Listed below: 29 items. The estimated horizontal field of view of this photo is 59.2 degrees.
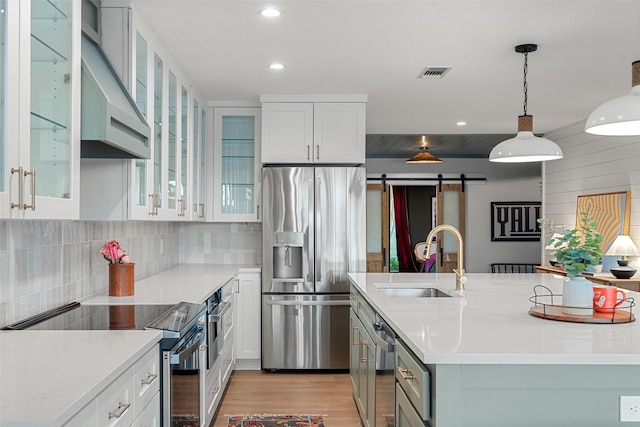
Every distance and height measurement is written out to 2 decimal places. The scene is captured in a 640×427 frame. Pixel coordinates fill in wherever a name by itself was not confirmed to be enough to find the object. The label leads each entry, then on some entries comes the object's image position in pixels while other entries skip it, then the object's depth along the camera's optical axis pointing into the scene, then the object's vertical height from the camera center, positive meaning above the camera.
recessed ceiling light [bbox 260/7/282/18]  2.92 +1.10
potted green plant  2.24 -0.15
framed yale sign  9.79 +0.00
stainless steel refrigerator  4.89 -0.32
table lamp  5.00 -0.26
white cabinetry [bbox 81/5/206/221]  2.81 +0.50
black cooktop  2.25 -0.43
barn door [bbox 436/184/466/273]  9.73 +0.07
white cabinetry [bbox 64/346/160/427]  1.49 -0.55
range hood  2.16 +0.42
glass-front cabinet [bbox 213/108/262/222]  5.18 +0.50
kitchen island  1.71 -0.49
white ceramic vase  2.30 -0.31
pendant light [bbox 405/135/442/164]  7.57 +0.86
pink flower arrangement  3.03 -0.18
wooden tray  2.20 -0.38
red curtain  9.92 -0.15
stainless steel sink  3.50 -0.44
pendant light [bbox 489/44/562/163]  3.29 +0.44
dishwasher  2.36 -0.68
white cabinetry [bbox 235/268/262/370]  4.96 -0.81
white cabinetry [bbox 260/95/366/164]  4.93 +0.81
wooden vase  3.08 -0.33
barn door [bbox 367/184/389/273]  9.72 -0.11
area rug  3.67 -1.33
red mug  2.32 -0.32
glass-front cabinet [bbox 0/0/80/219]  1.63 +0.36
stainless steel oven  2.23 -0.63
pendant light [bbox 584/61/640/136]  2.38 +0.47
